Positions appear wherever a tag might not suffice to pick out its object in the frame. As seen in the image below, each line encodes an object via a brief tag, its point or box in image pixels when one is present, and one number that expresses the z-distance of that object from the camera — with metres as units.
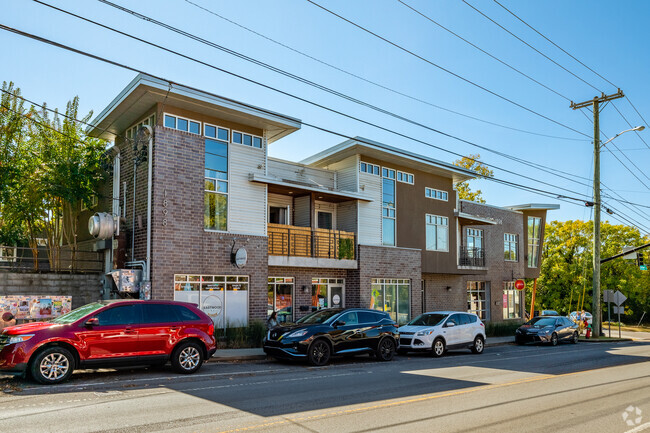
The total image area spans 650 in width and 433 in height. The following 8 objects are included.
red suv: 10.63
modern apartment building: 18.48
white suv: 18.33
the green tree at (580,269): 52.31
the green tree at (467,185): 46.31
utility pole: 29.84
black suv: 14.96
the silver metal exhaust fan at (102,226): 18.48
